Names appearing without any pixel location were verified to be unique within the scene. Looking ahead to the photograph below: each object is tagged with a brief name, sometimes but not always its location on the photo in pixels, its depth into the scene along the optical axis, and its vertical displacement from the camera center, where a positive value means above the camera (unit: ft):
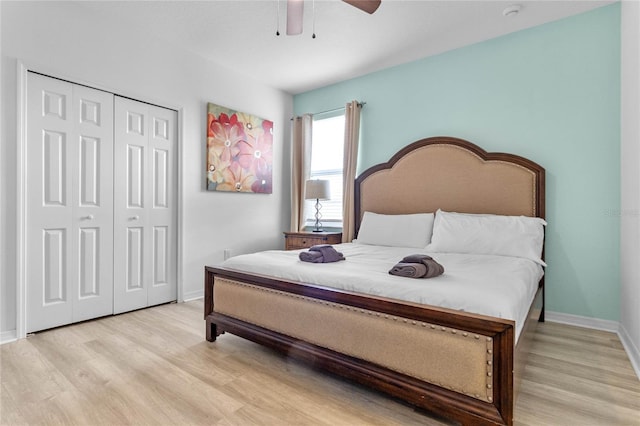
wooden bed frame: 4.44 -2.02
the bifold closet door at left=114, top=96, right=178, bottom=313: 10.09 +0.20
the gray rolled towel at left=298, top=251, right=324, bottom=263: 7.30 -0.99
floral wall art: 12.48 +2.43
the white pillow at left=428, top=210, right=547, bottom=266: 8.73 -0.64
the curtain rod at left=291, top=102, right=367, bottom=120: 13.58 +4.45
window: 14.64 +2.28
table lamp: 13.34 +0.88
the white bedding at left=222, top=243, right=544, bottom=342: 4.81 -1.17
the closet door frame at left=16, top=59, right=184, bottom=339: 7.98 +0.46
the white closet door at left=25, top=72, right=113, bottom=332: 8.37 +0.23
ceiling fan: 6.63 +4.11
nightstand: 12.90 -1.07
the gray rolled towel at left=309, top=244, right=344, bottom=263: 7.36 -0.93
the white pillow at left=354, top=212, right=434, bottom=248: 10.57 -0.59
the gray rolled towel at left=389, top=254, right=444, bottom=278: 5.79 -0.92
